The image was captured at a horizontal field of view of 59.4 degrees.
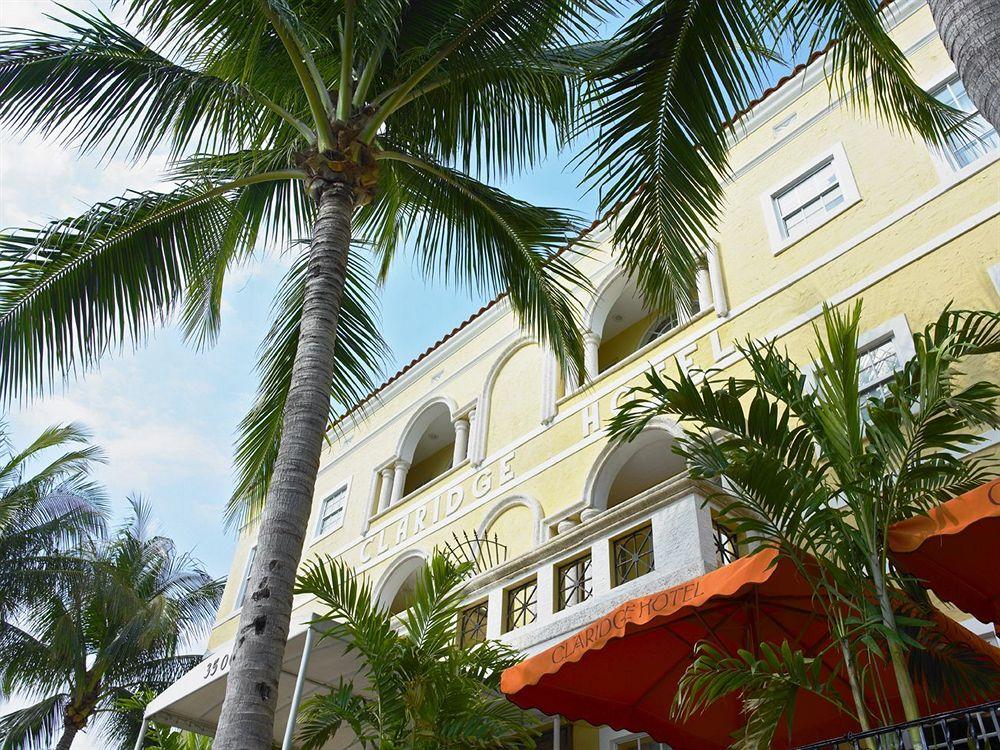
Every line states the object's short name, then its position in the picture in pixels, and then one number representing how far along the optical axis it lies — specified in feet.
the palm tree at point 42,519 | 62.95
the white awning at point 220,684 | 31.09
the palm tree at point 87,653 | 63.87
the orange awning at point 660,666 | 20.52
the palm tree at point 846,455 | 16.69
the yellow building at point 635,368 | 30.53
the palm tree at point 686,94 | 18.63
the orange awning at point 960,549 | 15.88
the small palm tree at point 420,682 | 22.85
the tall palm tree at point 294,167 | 22.47
